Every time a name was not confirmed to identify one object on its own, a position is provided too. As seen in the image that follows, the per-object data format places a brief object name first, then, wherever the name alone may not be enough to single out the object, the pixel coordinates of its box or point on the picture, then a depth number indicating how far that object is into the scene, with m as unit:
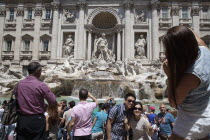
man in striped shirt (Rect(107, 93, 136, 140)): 3.65
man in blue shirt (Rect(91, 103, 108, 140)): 5.13
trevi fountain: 16.55
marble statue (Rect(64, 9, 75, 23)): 27.59
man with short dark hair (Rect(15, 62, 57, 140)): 2.88
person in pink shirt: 3.92
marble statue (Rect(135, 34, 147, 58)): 26.17
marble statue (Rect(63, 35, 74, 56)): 26.71
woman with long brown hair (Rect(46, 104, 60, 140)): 3.04
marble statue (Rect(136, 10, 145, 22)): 27.16
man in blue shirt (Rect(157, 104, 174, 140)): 5.15
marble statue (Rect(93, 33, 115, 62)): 24.78
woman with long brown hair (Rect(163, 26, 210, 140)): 1.65
